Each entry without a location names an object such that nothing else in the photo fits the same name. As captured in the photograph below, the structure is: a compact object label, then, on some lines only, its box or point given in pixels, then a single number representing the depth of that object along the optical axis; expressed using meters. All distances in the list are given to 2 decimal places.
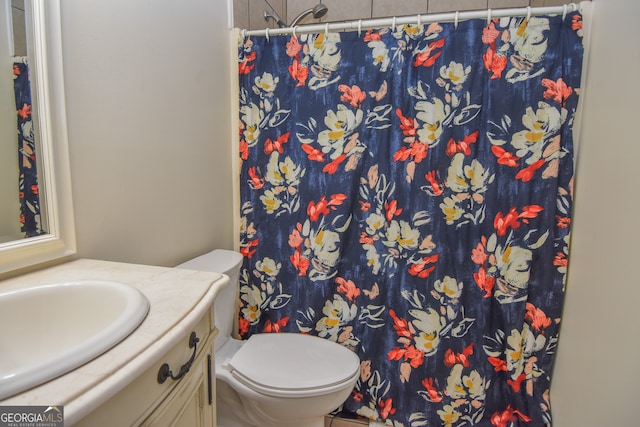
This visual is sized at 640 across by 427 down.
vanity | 0.42
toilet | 1.17
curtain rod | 1.30
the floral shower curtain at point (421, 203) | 1.36
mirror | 0.77
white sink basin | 0.62
